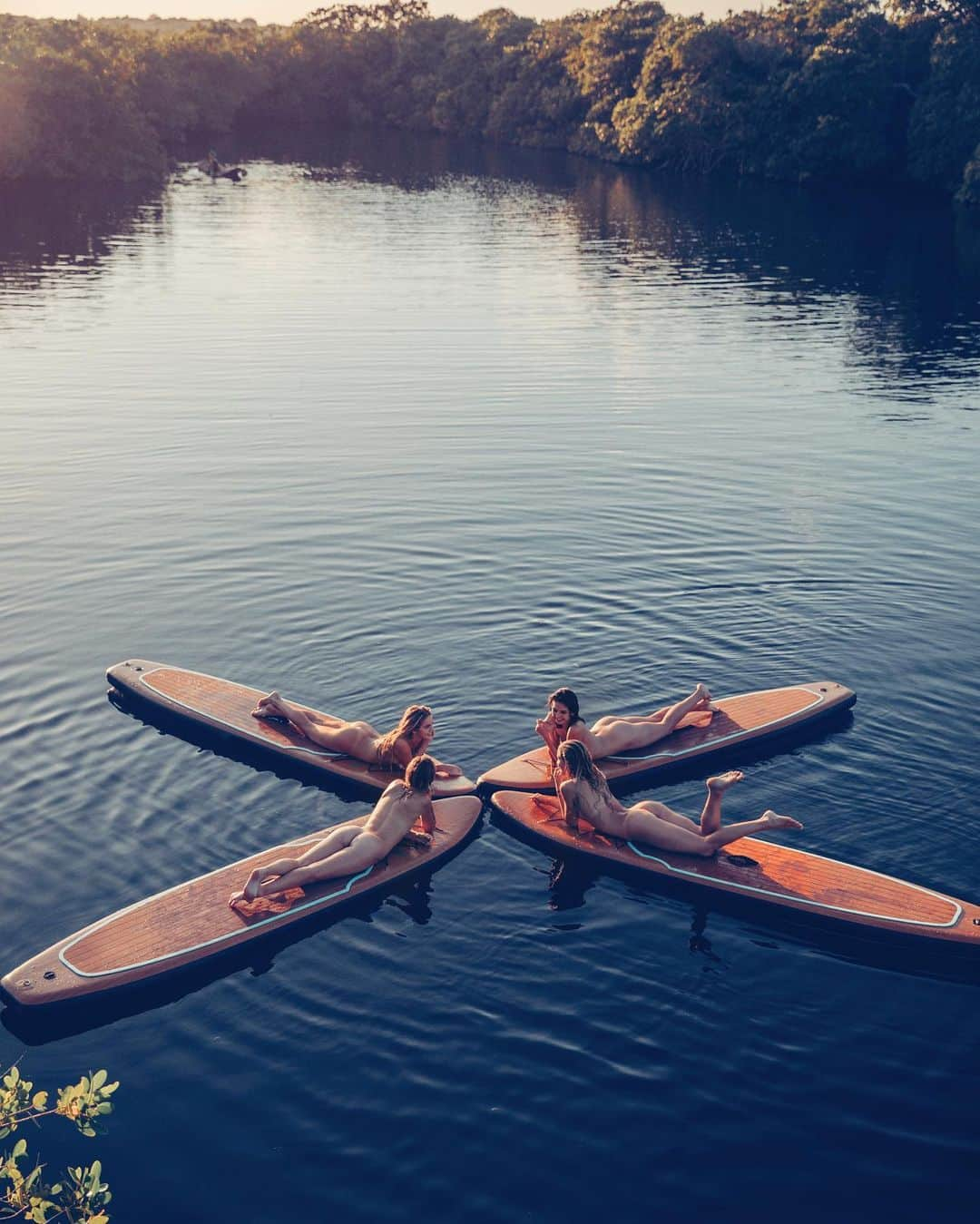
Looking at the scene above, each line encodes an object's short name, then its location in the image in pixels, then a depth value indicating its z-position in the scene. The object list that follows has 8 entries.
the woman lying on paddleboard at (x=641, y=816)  13.38
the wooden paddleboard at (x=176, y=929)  11.38
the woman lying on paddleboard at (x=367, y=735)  14.59
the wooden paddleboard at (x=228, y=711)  14.93
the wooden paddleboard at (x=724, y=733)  14.96
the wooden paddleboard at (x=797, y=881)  12.22
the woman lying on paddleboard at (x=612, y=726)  14.53
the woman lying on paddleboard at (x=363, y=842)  12.60
